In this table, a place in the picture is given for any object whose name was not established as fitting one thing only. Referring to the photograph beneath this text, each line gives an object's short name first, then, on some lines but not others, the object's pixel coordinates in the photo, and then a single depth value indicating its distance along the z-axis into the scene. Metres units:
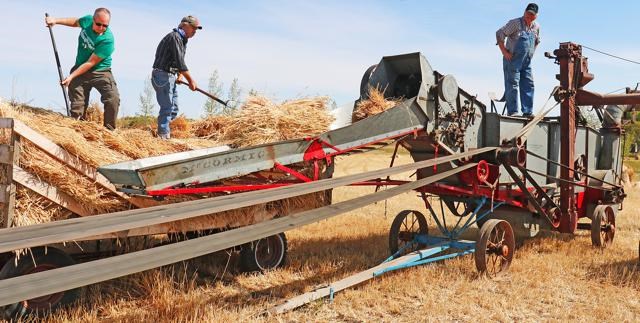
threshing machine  2.69
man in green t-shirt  5.90
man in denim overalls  8.22
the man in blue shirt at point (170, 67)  6.28
